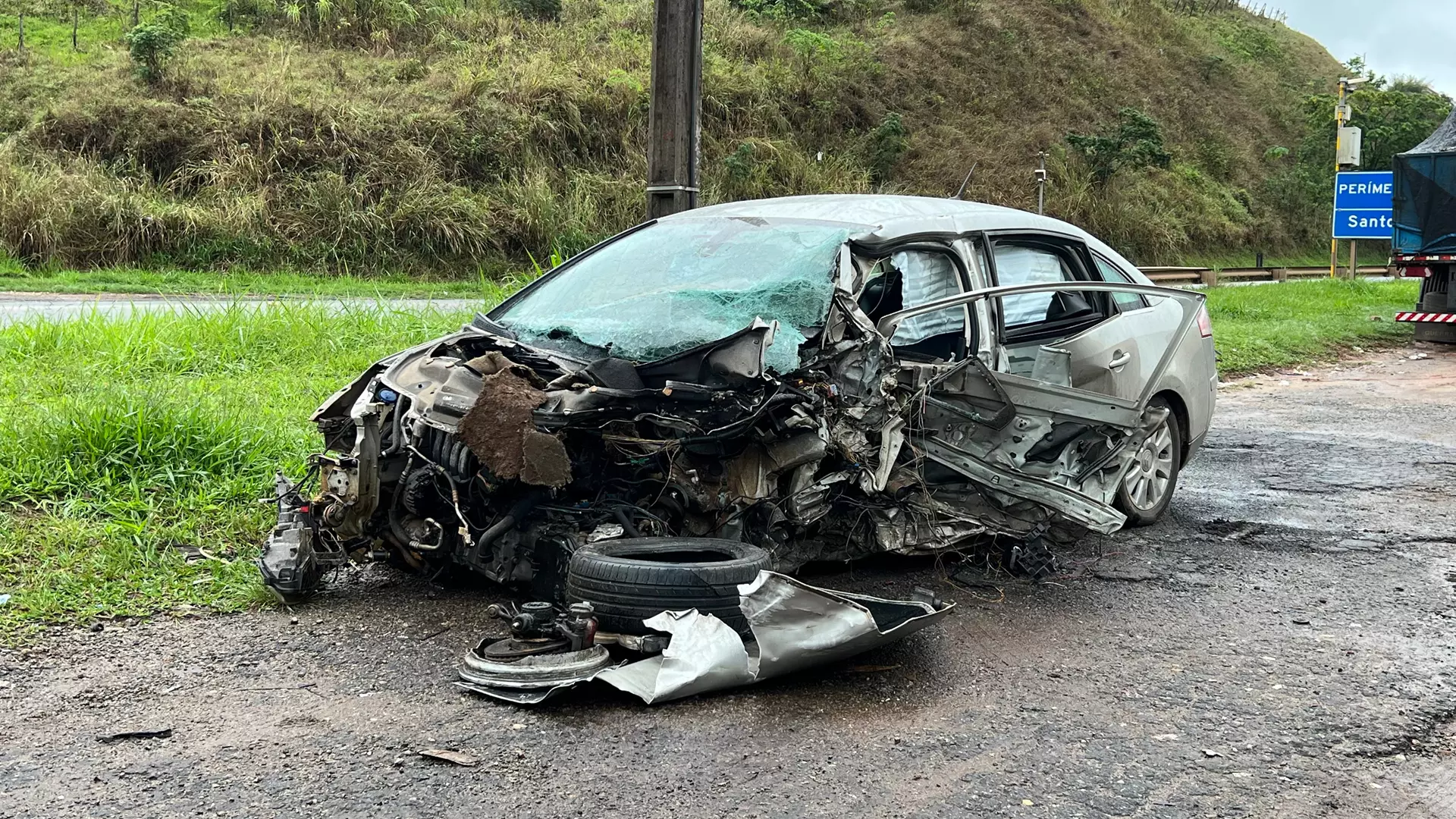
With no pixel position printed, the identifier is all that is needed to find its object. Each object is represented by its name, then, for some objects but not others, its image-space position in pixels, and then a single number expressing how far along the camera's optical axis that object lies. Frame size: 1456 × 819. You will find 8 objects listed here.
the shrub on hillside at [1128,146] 29.03
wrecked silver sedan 4.02
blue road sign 22.39
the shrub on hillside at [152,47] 20.14
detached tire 3.69
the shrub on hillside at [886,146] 27.44
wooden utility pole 7.11
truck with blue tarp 15.50
